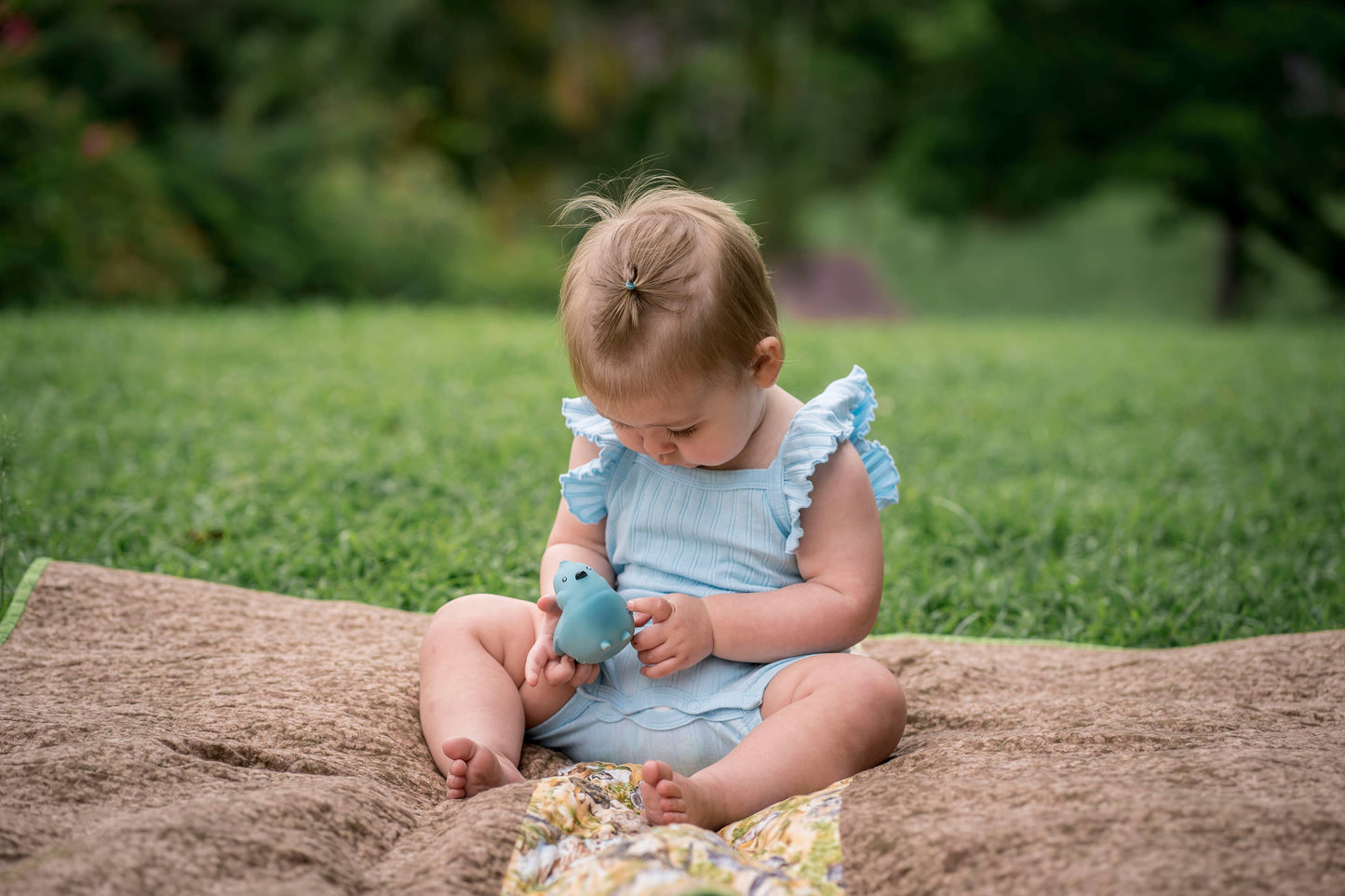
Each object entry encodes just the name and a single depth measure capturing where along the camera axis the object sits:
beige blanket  1.31
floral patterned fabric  1.33
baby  1.71
